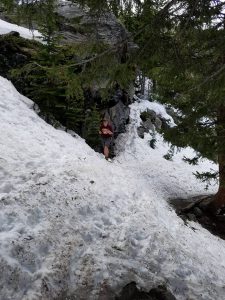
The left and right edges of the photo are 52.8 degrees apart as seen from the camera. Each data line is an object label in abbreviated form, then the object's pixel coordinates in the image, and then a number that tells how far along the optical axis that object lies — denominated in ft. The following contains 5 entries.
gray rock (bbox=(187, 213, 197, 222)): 24.66
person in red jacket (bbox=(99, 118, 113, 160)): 31.94
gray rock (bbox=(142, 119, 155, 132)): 46.58
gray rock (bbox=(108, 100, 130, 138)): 39.47
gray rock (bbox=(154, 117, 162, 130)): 49.21
